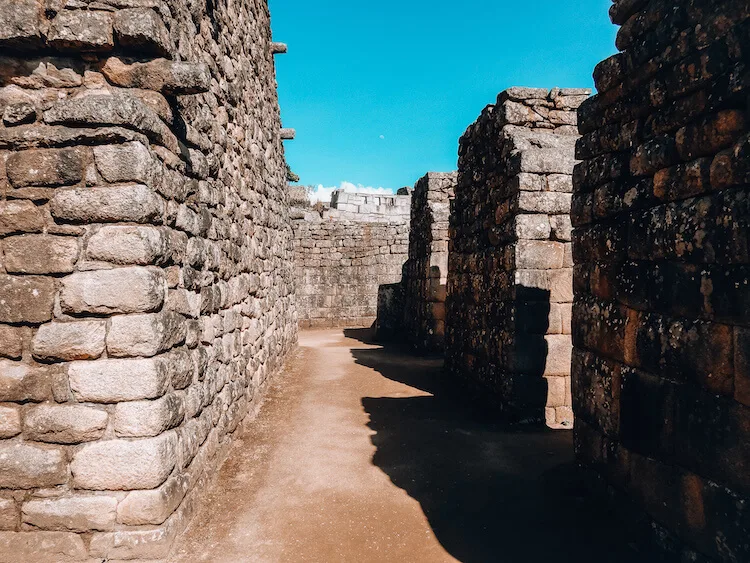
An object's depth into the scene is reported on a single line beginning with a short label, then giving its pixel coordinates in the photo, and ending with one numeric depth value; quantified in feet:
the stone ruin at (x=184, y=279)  7.89
